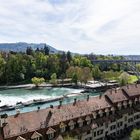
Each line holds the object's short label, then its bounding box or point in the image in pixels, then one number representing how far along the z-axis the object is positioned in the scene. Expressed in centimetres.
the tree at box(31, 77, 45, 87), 7296
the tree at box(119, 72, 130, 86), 7145
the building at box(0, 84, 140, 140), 2128
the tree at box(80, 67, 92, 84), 7653
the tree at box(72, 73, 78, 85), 7567
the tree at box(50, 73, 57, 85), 7509
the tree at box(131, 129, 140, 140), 2212
